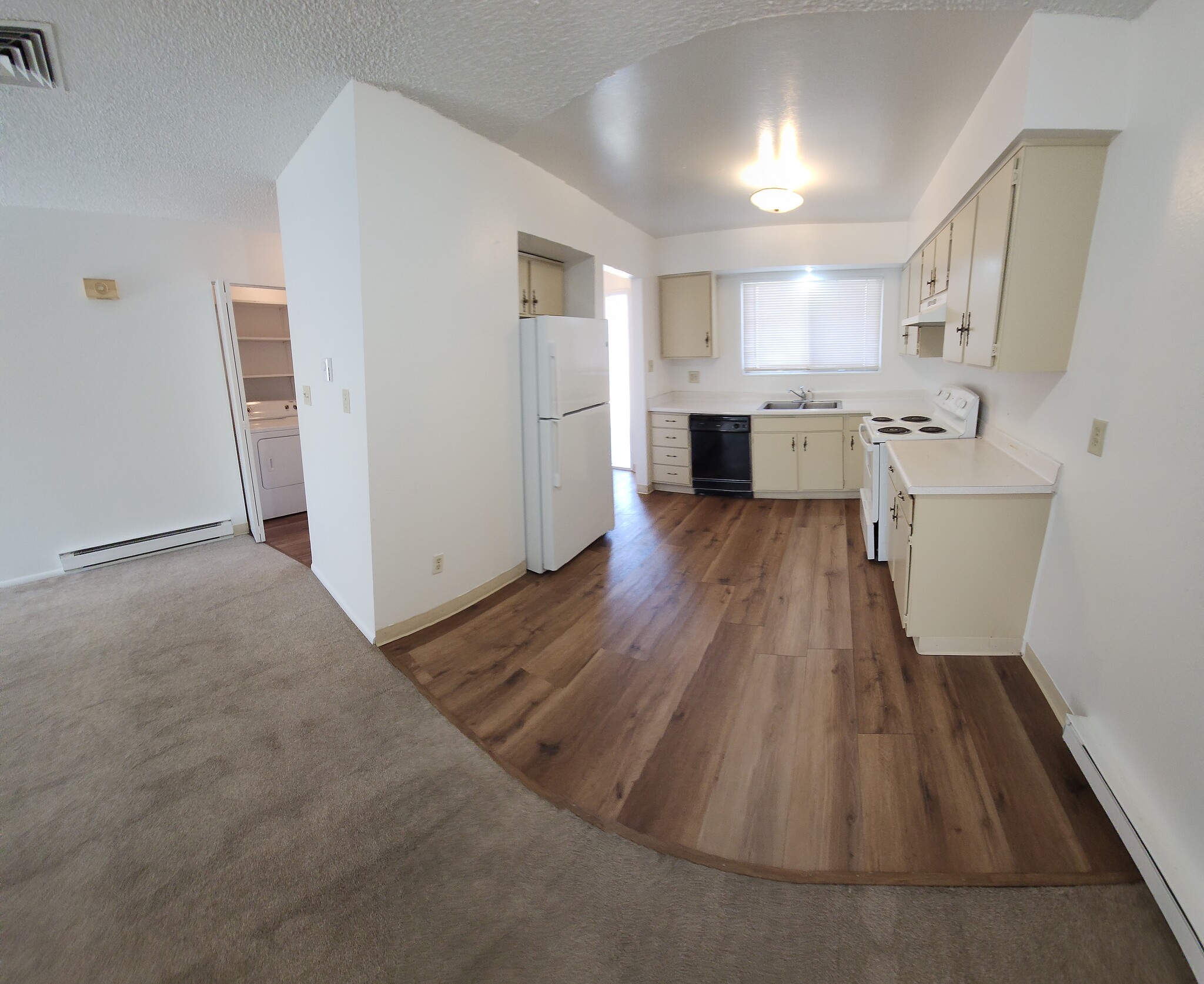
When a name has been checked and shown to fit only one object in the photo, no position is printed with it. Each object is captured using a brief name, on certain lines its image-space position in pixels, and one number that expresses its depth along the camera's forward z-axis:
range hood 3.33
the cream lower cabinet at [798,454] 5.09
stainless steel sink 5.52
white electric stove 3.44
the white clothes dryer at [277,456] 4.87
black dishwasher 5.30
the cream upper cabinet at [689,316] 5.49
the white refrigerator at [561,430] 3.37
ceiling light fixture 3.24
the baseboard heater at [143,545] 3.87
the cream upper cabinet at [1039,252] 2.04
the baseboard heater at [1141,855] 1.25
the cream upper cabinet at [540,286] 3.86
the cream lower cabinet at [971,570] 2.34
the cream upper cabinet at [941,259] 3.27
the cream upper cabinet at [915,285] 4.25
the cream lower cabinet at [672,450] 5.48
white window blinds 5.53
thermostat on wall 3.76
